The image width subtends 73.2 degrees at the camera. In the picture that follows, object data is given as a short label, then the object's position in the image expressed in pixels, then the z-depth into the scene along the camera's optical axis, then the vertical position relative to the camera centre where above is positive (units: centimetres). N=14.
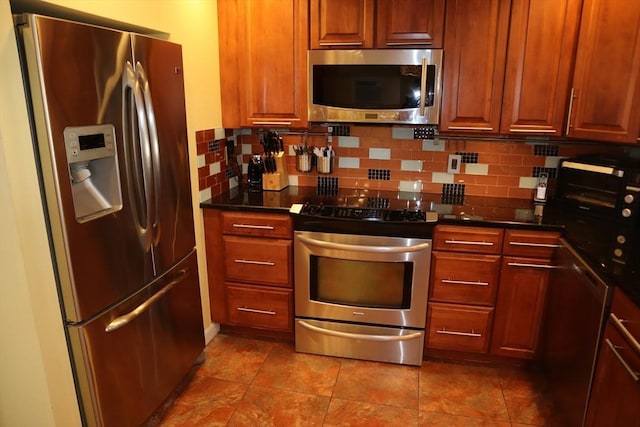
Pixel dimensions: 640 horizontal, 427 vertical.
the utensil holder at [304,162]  290 -36
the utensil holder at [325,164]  289 -37
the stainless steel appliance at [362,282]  235 -97
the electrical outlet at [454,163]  279 -35
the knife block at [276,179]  286 -46
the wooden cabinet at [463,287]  230 -96
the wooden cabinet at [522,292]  224 -96
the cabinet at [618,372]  139 -89
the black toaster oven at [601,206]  188 -51
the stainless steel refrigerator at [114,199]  142 -35
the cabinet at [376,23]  234 +45
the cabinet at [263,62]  249 +27
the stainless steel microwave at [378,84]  237 +13
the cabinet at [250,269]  252 -95
